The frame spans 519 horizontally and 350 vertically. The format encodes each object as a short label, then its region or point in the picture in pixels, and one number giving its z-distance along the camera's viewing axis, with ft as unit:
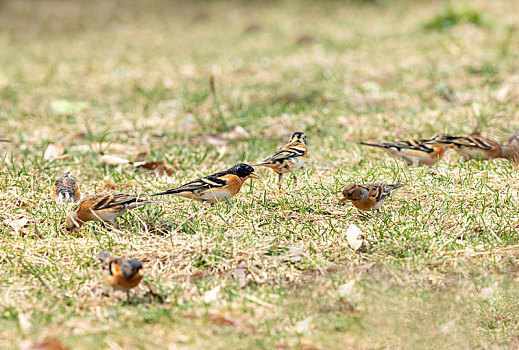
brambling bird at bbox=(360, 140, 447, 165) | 37.50
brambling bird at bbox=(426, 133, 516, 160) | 37.83
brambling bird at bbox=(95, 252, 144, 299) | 23.59
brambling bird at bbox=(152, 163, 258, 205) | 30.89
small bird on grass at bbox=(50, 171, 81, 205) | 32.99
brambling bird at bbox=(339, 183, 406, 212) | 29.48
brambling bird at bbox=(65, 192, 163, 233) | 29.25
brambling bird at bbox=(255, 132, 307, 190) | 33.83
